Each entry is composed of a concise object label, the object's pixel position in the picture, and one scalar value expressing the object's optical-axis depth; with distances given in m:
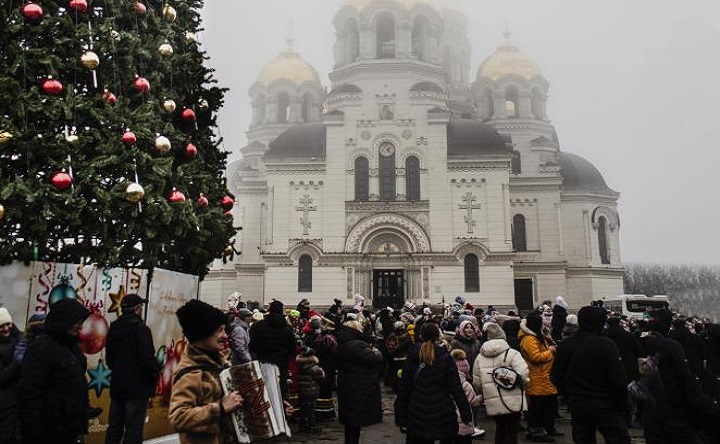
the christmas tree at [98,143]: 6.93
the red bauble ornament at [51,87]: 7.05
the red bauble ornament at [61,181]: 6.87
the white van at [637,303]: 31.94
